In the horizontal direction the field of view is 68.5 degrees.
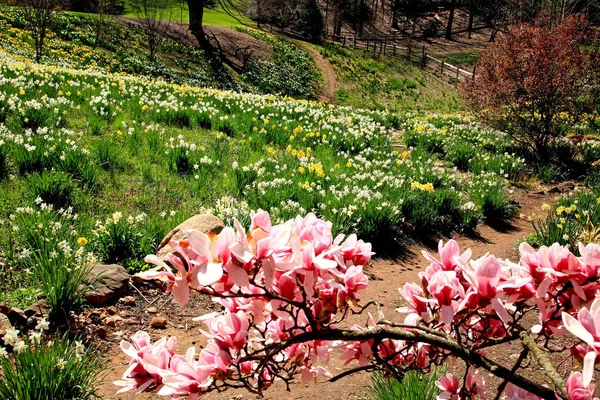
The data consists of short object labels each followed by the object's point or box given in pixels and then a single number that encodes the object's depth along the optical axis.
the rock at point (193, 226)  3.65
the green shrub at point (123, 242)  3.69
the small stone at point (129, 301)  3.42
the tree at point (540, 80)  9.34
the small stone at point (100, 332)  2.96
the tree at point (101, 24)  21.39
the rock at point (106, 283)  3.20
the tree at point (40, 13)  15.51
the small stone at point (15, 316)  2.71
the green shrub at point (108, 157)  5.26
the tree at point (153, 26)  22.03
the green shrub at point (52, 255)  2.83
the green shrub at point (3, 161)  4.44
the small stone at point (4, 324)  2.62
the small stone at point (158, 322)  3.27
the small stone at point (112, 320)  3.10
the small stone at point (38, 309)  2.81
